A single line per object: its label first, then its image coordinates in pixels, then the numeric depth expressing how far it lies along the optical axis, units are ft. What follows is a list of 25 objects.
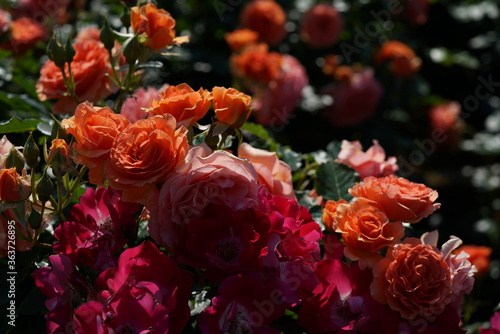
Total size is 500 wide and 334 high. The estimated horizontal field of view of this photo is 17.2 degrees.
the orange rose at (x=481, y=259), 7.33
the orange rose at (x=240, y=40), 9.51
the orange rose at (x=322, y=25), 10.50
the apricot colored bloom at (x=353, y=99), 10.45
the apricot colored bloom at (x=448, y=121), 11.47
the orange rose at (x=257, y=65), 9.02
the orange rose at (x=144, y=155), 4.46
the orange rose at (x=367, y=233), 4.66
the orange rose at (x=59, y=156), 4.53
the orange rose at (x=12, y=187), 4.48
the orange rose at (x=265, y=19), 10.13
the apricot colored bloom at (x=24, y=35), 7.48
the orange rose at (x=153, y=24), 4.99
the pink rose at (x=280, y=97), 9.27
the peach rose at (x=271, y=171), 4.79
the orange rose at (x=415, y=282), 4.59
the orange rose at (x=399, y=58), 10.83
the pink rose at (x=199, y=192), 4.45
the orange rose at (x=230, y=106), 4.63
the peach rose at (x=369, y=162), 5.25
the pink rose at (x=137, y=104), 5.19
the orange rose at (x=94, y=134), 4.51
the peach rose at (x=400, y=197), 4.73
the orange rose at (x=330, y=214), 4.78
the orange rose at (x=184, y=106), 4.60
